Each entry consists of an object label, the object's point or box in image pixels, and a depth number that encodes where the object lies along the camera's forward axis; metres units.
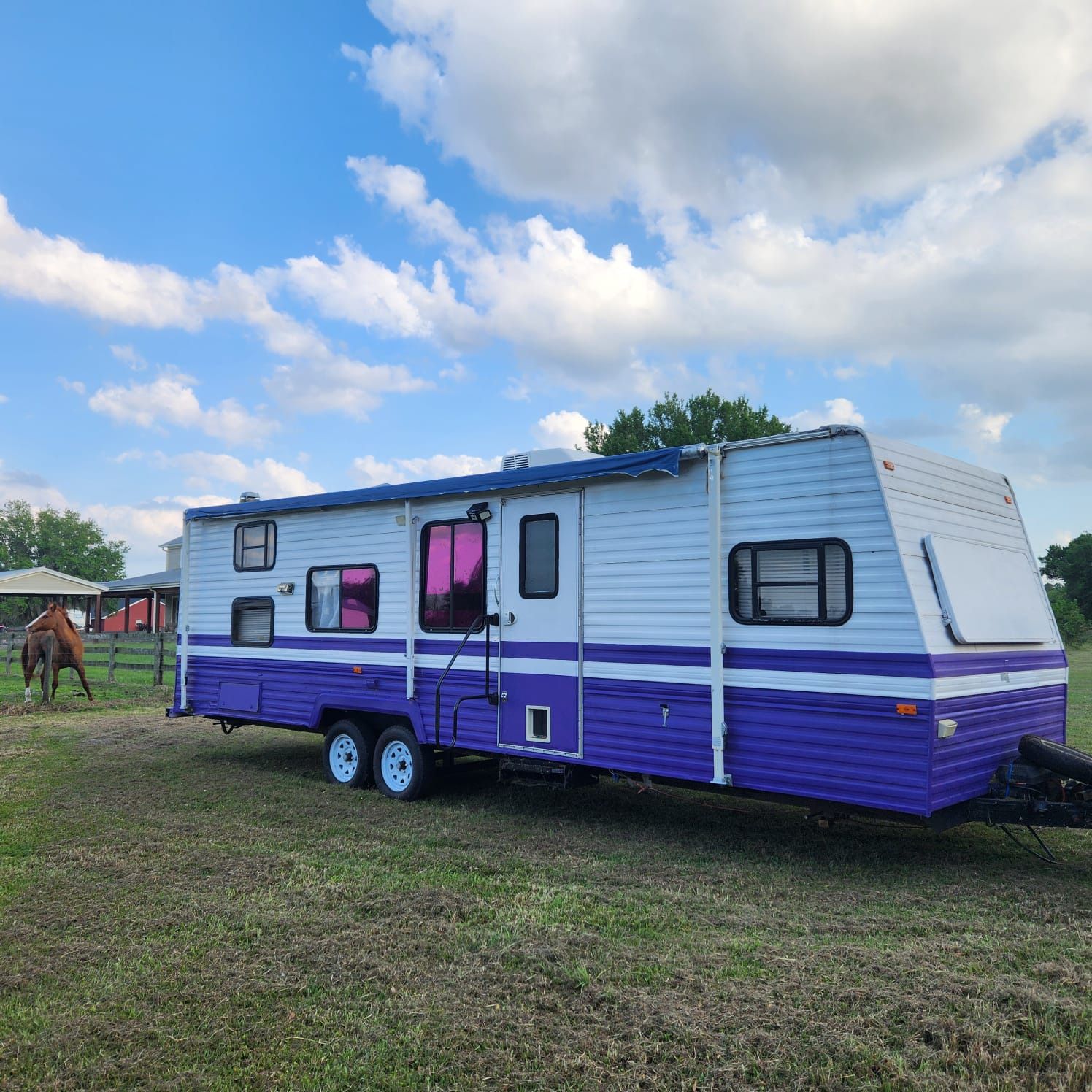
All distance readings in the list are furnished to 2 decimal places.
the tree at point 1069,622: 31.62
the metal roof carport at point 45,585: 21.25
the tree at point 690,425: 41.62
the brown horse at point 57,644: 17.52
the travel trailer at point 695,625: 6.04
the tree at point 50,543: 76.56
